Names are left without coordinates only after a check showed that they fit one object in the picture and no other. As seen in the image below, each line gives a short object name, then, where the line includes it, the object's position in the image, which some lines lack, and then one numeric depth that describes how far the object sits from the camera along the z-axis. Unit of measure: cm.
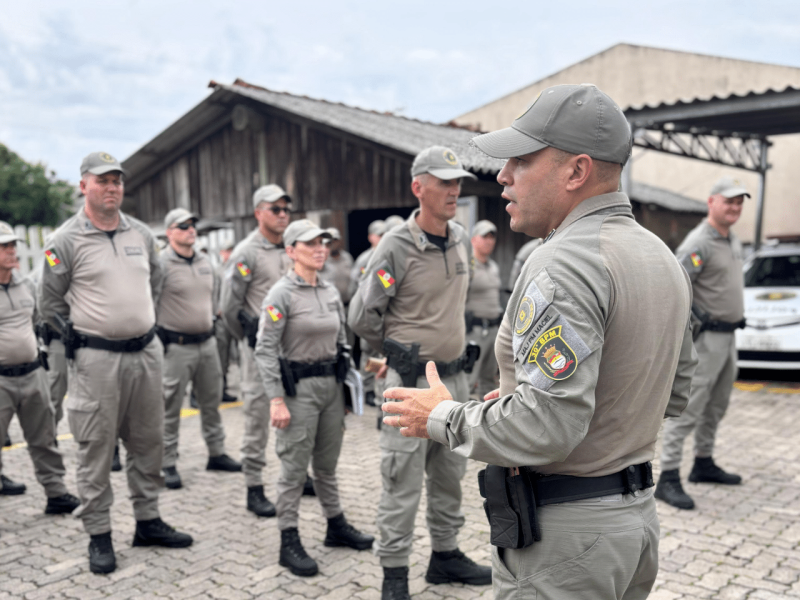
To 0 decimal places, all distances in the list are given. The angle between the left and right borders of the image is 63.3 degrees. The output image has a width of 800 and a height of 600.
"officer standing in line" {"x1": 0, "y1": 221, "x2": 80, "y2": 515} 493
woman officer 405
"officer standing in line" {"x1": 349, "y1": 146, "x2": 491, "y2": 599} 369
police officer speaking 163
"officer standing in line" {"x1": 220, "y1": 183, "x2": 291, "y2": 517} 557
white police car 870
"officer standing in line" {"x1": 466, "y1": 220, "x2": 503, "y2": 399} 800
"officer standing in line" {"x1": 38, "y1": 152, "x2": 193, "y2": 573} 411
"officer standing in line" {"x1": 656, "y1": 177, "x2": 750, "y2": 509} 512
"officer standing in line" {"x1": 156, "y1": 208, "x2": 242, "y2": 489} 587
